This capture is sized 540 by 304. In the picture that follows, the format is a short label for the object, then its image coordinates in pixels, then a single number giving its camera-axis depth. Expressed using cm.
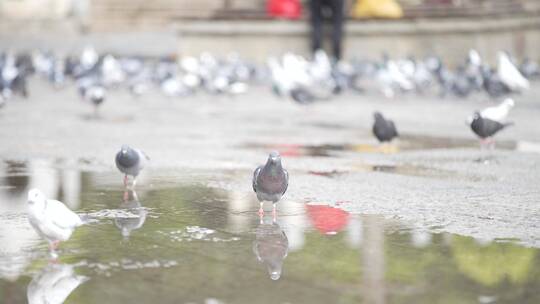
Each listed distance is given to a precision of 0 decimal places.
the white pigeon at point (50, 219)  679
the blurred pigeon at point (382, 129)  1302
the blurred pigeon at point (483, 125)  1239
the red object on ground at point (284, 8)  2645
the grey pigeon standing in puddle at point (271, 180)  804
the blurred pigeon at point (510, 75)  1872
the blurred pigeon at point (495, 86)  1934
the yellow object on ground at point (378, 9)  2522
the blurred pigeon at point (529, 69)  2468
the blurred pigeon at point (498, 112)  1250
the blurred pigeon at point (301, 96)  1830
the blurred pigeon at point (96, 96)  1722
